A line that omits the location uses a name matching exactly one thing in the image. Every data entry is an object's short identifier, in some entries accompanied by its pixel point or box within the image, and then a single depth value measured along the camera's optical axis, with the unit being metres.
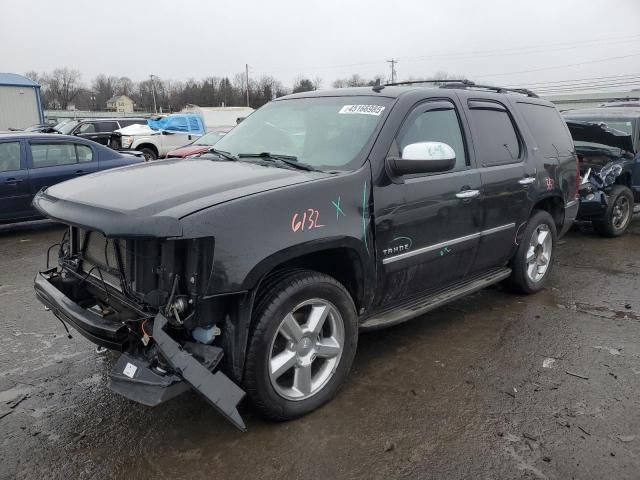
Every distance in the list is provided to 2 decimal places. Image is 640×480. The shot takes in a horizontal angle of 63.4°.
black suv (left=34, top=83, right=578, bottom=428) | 2.56
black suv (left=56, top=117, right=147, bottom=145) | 18.02
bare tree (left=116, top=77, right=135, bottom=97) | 110.12
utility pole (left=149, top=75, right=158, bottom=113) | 85.69
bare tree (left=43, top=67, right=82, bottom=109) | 97.38
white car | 18.39
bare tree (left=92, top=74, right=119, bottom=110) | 101.69
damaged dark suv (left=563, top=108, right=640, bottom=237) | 7.67
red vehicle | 11.95
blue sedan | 7.85
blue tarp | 21.66
